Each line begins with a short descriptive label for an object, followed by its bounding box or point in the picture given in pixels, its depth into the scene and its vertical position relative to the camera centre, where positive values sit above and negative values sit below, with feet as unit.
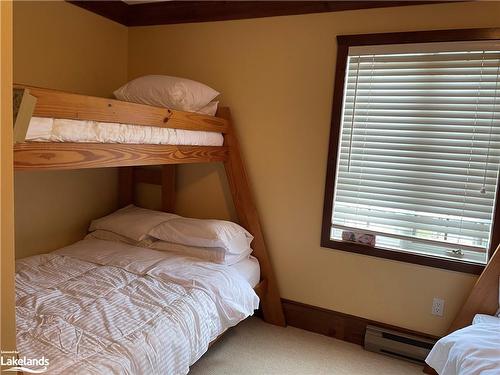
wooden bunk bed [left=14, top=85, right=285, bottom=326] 4.22 -0.16
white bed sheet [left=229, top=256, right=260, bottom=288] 7.72 -2.59
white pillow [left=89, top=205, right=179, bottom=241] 8.25 -1.87
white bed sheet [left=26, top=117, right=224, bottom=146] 4.17 +0.14
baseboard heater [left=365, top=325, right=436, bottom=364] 7.25 -3.74
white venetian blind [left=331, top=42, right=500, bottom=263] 6.75 +0.33
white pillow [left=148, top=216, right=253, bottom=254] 7.52 -1.86
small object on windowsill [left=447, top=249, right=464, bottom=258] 7.05 -1.71
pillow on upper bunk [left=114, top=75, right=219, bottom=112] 7.29 +1.10
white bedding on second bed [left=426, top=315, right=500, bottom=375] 4.72 -2.62
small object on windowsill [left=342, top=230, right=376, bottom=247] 7.67 -1.69
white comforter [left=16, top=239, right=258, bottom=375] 4.37 -2.48
